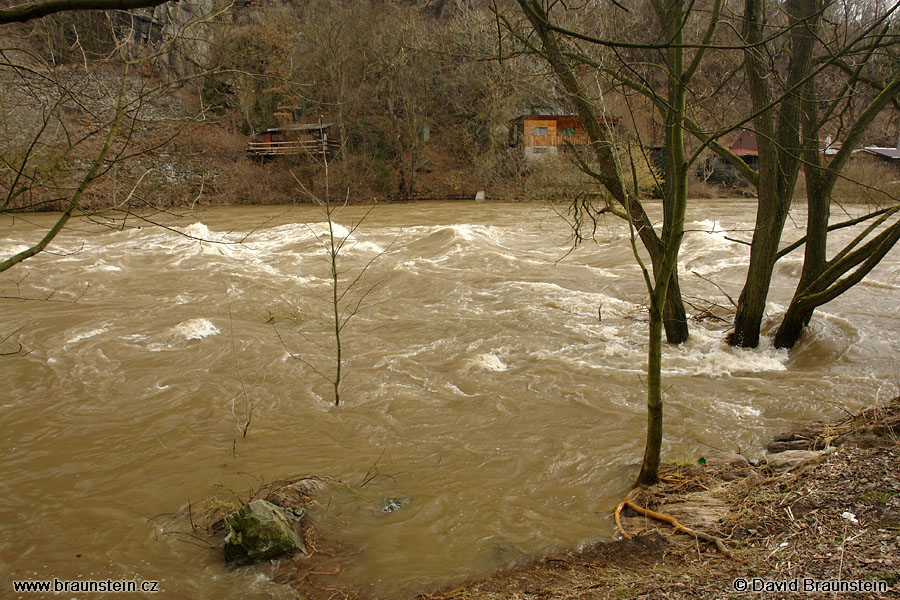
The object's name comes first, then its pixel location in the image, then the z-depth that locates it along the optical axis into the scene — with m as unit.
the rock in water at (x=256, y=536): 3.63
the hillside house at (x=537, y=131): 35.25
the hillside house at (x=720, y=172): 33.38
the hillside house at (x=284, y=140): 34.44
